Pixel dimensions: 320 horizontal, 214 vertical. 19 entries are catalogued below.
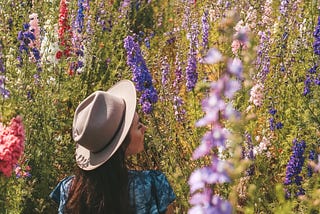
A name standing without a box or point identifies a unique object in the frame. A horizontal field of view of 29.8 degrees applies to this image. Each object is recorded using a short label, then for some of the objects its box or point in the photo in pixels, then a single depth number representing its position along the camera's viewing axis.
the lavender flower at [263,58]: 3.53
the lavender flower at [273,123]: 3.34
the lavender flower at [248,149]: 2.95
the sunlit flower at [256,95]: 3.16
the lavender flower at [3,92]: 2.24
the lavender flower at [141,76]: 3.13
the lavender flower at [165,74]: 3.46
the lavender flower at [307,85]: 3.30
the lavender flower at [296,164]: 2.92
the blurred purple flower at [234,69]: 1.24
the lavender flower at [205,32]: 3.59
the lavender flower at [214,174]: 1.22
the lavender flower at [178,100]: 3.44
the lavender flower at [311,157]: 2.96
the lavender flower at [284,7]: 3.96
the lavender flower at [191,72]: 3.30
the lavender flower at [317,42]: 3.29
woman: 2.34
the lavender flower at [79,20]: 4.10
